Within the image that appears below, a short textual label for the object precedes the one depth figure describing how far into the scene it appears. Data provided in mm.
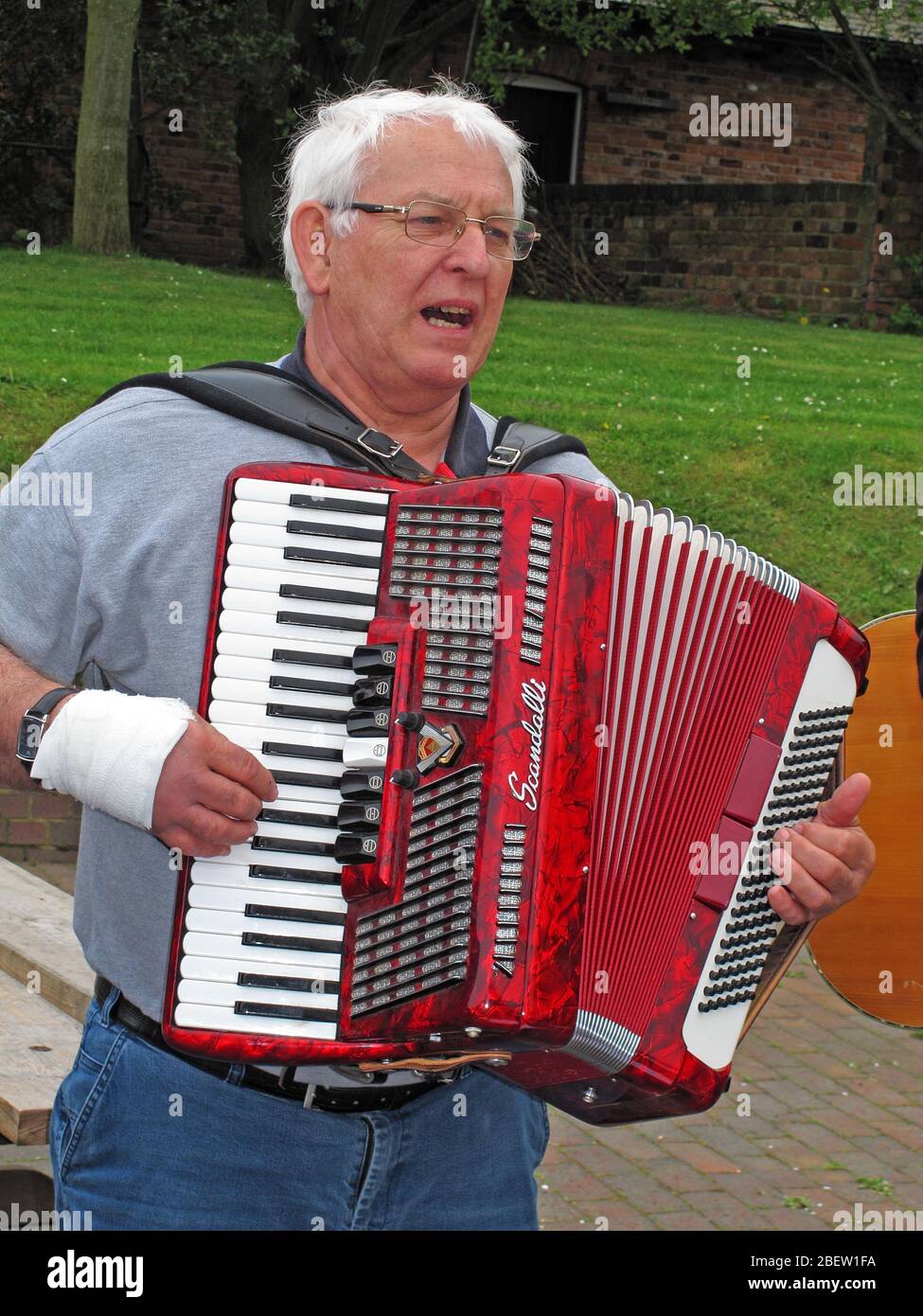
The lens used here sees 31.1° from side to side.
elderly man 2234
